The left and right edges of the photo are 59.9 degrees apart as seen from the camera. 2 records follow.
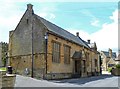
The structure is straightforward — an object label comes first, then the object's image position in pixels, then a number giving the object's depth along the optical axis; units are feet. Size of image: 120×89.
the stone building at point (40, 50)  40.77
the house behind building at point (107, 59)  141.90
